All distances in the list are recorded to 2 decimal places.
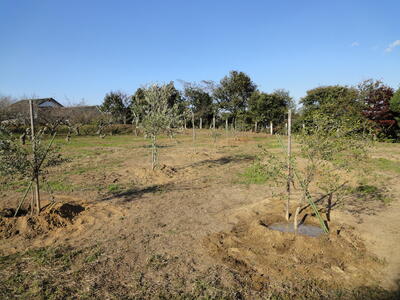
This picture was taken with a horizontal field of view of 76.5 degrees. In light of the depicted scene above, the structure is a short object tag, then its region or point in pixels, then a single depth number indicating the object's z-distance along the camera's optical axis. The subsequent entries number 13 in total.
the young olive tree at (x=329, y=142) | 5.70
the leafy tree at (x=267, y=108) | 34.66
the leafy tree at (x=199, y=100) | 42.06
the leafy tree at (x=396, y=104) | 23.38
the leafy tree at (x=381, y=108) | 24.28
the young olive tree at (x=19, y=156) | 6.43
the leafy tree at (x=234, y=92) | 40.97
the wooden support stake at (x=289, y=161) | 6.28
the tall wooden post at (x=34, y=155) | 6.52
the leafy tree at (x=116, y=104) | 41.03
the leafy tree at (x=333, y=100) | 25.03
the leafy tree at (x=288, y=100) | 37.94
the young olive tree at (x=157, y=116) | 11.69
